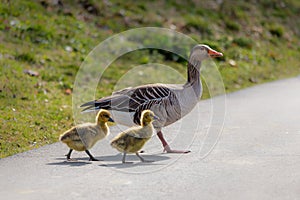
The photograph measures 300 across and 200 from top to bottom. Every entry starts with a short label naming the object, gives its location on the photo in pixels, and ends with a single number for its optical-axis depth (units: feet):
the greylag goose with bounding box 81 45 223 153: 48.60
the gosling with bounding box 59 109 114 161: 45.73
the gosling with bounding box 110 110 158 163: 45.03
